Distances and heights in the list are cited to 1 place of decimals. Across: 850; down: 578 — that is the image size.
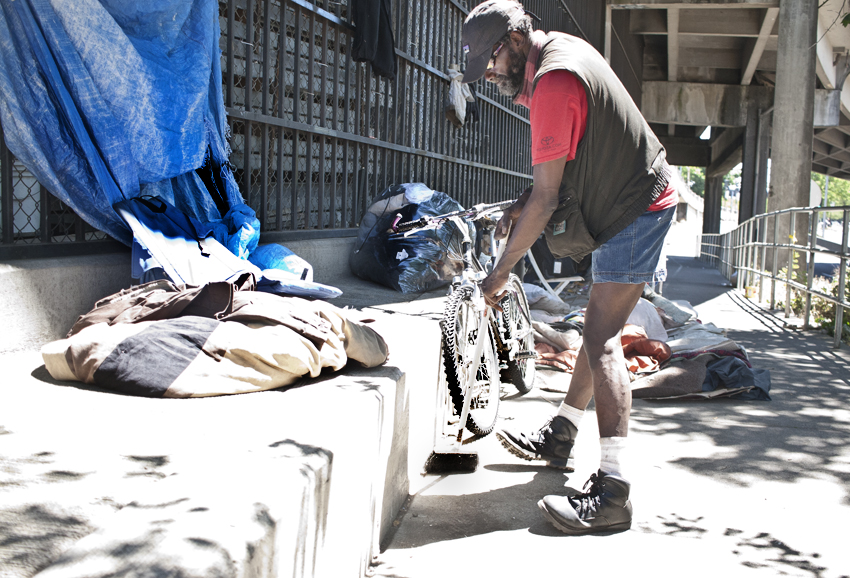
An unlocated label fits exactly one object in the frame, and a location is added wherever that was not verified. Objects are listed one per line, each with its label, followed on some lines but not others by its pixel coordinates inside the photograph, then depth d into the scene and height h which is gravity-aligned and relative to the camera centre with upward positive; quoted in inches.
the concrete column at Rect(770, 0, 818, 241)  508.4 +107.8
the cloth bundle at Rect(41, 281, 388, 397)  98.7 -15.8
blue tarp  122.1 +25.7
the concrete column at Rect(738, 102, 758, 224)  831.1 +106.8
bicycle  140.6 -20.9
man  110.7 +9.5
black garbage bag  230.5 -2.2
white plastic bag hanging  331.0 +68.5
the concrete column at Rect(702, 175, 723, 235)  1223.5 +80.8
